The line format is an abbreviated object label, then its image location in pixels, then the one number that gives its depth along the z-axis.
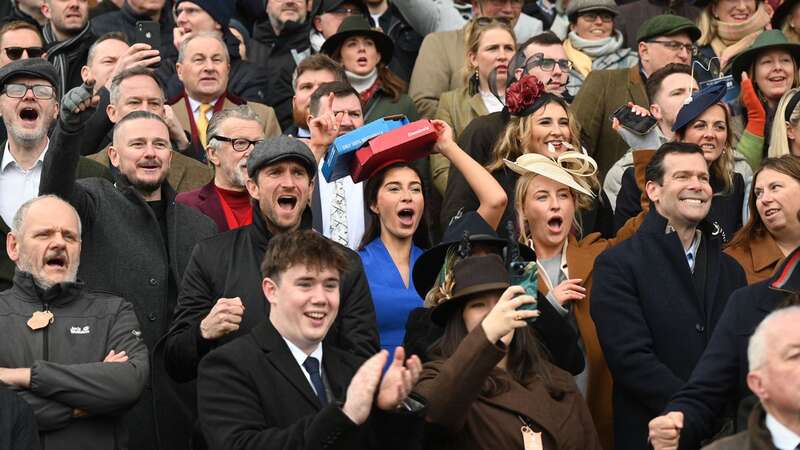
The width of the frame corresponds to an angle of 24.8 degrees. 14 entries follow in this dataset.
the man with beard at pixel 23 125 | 10.25
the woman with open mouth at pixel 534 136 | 10.84
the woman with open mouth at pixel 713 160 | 10.93
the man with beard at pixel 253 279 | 8.79
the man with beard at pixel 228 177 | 10.44
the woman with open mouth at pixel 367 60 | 12.62
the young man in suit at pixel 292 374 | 7.62
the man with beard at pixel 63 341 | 8.46
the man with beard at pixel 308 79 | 11.85
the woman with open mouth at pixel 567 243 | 9.70
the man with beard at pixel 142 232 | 9.34
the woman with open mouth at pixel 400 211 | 9.98
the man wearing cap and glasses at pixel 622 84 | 12.28
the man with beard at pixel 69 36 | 13.18
